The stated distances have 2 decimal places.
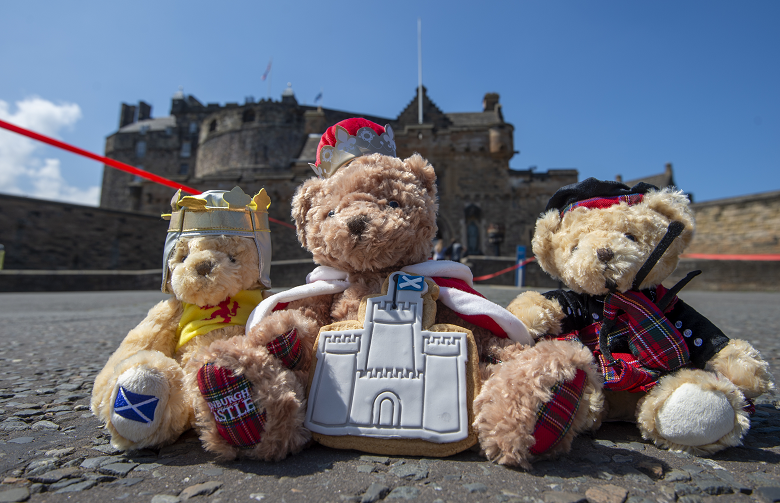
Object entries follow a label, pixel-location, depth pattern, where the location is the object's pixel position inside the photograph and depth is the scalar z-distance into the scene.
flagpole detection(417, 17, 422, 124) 31.61
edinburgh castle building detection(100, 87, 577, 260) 25.47
